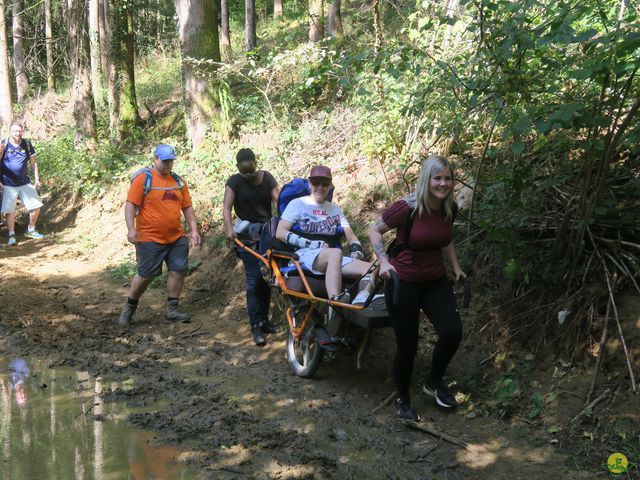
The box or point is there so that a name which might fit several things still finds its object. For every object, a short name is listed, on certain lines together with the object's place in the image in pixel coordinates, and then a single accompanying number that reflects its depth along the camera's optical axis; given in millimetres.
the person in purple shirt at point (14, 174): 11523
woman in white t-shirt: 5652
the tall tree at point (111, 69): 16125
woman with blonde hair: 4434
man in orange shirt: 6953
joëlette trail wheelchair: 5005
